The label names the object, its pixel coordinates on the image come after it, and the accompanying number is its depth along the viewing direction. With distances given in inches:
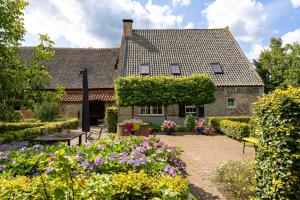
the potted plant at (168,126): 559.2
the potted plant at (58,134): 314.0
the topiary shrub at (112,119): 609.3
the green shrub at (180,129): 598.1
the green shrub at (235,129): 440.7
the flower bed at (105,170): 121.3
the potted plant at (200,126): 564.3
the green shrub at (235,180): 191.8
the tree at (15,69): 254.0
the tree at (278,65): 1107.1
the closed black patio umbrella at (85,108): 351.8
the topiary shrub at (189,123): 596.9
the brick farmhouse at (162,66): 698.2
